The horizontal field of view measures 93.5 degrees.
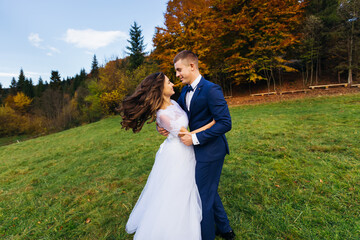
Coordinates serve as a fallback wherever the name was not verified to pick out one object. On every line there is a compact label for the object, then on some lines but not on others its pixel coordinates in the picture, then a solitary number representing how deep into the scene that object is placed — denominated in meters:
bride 1.85
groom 1.74
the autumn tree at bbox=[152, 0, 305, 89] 14.76
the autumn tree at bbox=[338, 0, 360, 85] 13.17
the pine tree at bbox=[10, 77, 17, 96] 60.27
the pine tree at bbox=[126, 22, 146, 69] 28.77
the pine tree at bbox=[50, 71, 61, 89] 61.23
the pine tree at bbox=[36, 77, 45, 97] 58.72
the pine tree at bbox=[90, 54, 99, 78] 53.77
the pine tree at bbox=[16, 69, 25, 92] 60.34
